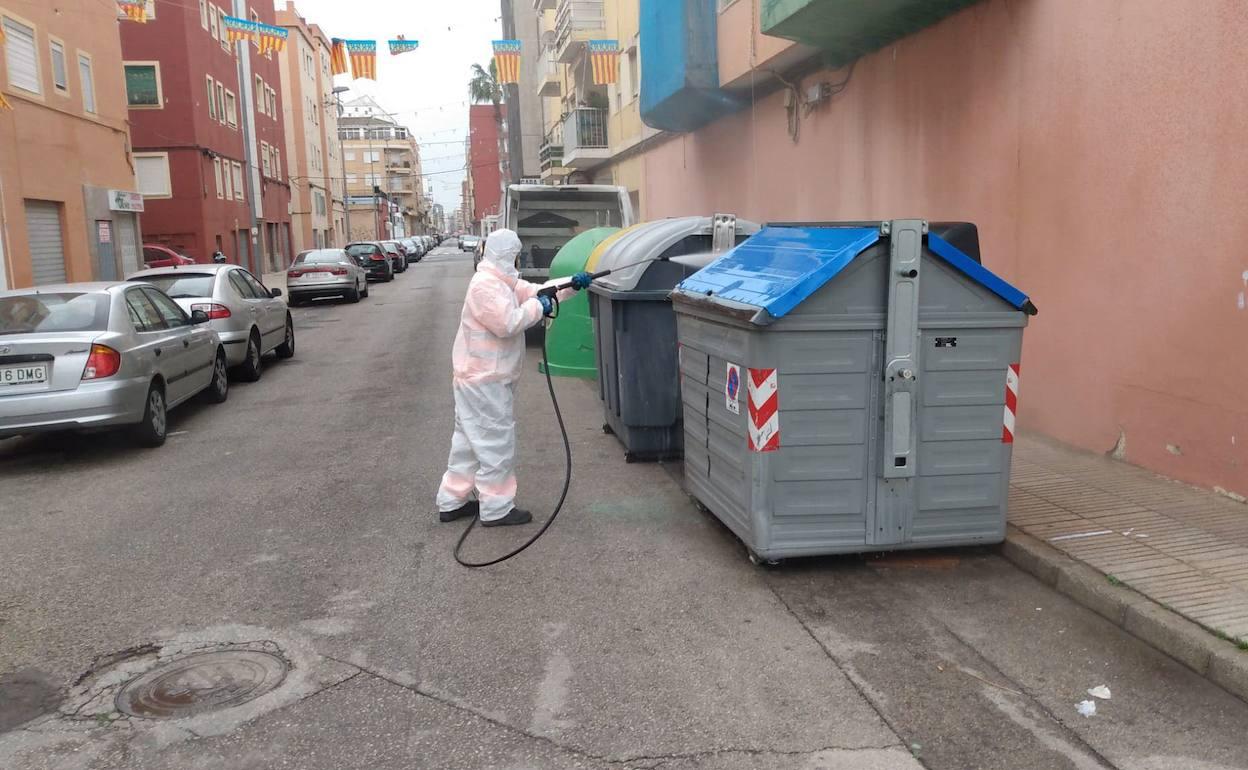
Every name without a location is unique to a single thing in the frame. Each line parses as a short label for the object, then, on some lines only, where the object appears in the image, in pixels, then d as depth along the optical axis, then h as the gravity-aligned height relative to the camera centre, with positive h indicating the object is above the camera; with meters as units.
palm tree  71.06 +11.87
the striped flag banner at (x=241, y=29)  16.91 +3.94
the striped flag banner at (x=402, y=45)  19.42 +4.06
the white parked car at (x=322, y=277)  23.89 -0.72
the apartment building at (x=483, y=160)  86.50 +7.81
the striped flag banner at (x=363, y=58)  17.08 +3.38
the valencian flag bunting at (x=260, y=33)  16.97 +3.89
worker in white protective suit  5.59 -0.78
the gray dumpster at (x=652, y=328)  7.18 -0.66
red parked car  26.17 -0.14
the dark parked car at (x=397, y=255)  40.97 -0.37
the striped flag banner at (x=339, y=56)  16.98 +3.40
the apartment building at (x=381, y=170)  89.81 +9.34
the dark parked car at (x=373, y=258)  33.91 -0.38
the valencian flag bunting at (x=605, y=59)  23.98 +4.61
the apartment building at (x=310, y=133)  52.69 +7.02
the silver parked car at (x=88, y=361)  7.40 -0.86
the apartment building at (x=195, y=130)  30.28 +4.13
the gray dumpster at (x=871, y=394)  4.73 -0.80
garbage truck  15.06 +0.47
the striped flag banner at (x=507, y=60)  24.08 +4.76
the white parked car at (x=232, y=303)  11.27 -0.63
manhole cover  3.65 -1.72
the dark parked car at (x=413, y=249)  52.62 -0.18
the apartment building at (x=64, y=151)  17.86 +2.16
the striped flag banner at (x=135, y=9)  18.64 +4.78
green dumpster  9.77 -0.87
